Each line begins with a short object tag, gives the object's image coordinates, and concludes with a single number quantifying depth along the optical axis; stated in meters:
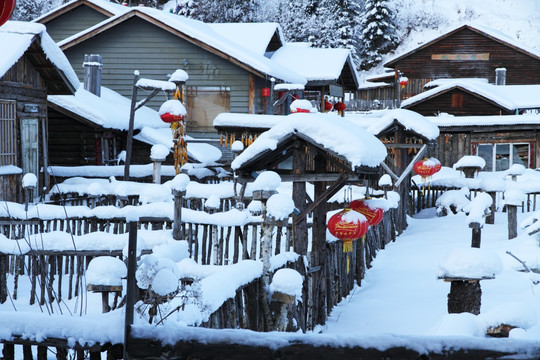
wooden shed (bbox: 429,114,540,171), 25.12
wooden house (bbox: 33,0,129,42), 28.91
